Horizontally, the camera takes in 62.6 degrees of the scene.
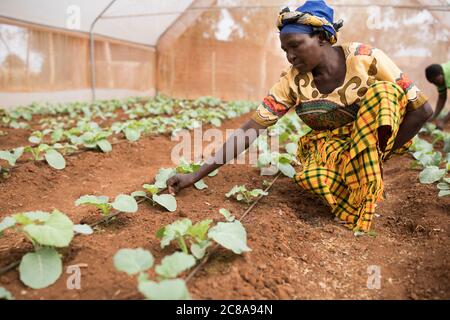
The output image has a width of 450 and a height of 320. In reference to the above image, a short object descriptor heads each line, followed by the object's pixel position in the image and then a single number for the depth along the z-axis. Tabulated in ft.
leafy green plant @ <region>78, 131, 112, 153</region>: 11.32
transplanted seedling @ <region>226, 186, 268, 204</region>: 6.92
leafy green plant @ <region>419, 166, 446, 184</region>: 7.75
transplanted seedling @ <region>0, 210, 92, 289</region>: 4.35
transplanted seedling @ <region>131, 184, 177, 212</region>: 6.44
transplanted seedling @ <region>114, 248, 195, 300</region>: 3.73
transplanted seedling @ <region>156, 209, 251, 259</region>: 4.71
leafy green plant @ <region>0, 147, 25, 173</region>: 8.76
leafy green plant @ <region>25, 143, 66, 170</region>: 9.30
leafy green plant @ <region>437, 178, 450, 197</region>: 7.09
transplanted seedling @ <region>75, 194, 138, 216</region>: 5.71
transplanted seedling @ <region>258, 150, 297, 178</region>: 8.50
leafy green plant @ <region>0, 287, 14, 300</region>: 3.94
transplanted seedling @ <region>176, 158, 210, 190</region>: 7.97
